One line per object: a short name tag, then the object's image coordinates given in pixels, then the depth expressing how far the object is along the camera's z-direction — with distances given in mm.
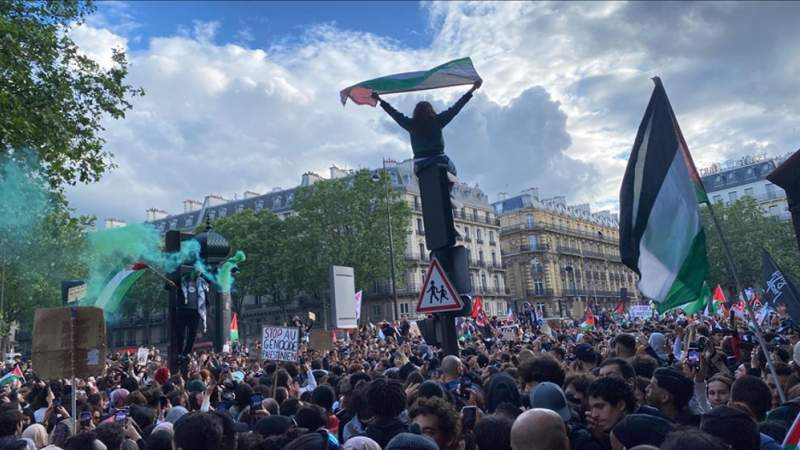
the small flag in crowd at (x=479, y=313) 23516
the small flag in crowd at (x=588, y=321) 22462
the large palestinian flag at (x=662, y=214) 5672
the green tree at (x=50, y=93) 12202
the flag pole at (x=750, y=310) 4859
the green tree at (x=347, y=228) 52250
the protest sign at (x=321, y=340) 10125
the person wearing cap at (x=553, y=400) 4305
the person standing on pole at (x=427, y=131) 7438
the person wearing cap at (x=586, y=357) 7020
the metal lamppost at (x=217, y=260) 14430
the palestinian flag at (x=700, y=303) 6166
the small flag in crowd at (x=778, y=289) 9914
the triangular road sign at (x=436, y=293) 6652
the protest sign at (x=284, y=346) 9099
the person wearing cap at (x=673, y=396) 4477
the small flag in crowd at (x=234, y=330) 22828
